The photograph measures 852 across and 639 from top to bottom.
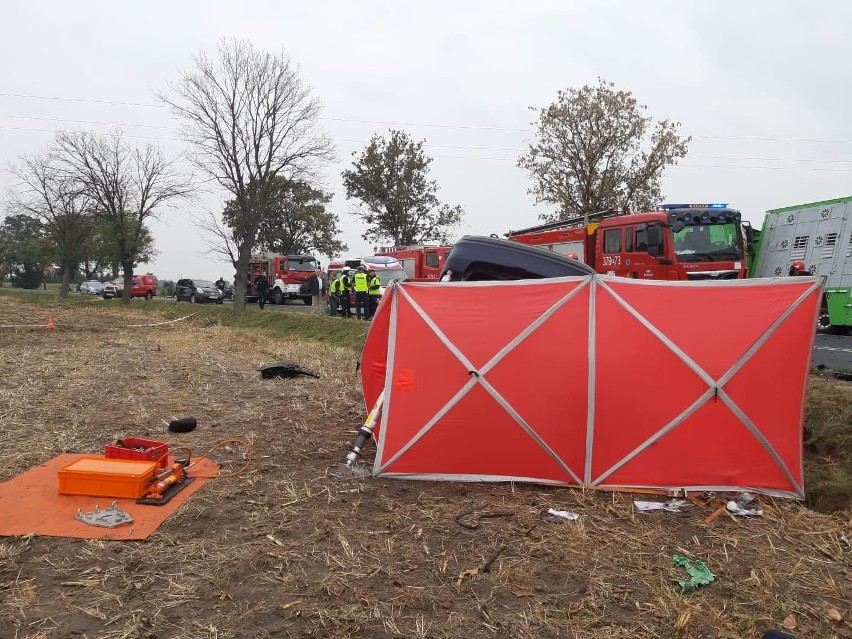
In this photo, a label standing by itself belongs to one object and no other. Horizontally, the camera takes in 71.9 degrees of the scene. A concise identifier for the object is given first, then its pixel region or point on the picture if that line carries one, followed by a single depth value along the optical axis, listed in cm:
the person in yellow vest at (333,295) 2123
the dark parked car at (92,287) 5291
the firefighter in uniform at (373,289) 1855
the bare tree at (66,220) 3547
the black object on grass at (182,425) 639
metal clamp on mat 398
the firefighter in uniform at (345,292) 2014
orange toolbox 441
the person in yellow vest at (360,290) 1872
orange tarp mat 388
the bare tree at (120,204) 3369
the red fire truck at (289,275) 3175
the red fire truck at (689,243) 1392
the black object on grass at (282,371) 990
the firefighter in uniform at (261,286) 2938
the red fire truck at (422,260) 2478
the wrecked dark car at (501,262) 629
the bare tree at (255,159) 2741
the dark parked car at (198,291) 3741
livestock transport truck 1457
